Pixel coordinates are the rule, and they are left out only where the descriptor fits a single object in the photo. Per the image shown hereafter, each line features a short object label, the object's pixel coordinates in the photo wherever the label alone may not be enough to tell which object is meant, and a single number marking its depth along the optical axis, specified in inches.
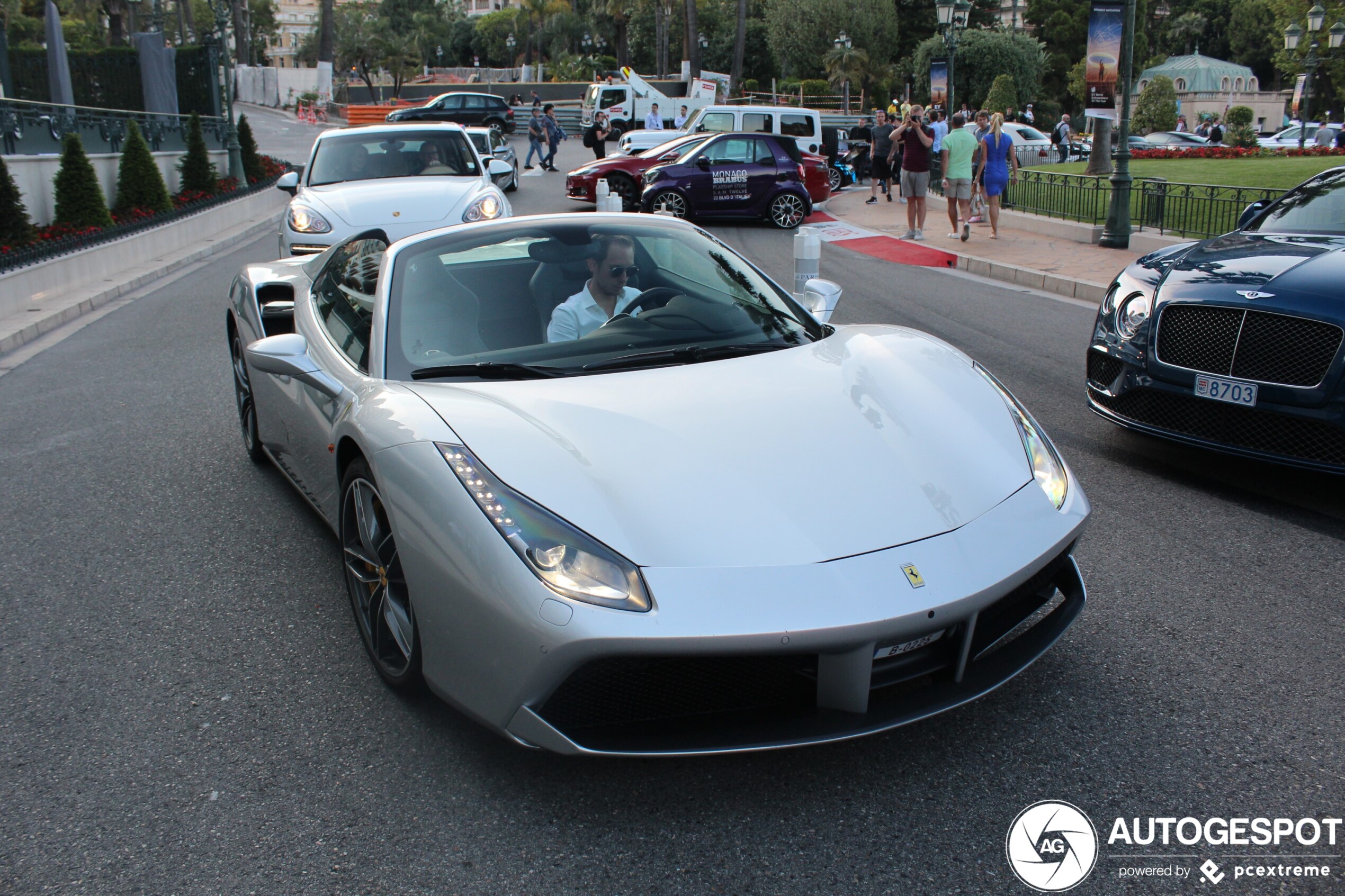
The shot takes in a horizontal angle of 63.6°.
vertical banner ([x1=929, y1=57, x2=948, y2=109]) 932.6
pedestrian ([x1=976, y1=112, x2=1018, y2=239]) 631.8
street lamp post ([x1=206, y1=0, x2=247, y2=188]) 1000.9
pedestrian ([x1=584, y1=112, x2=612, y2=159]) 1144.2
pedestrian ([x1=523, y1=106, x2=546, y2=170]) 1197.1
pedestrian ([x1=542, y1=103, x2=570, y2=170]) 1235.2
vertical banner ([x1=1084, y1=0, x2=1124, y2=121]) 597.3
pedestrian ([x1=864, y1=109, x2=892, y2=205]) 915.4
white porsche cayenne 397.4
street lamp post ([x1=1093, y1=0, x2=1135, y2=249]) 551.5
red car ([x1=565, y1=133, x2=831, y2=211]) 765.9
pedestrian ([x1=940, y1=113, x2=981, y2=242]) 598.5
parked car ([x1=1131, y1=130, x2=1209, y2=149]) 1651.1
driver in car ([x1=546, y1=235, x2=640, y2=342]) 147.6
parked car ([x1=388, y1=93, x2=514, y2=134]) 1712.6
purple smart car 730.2
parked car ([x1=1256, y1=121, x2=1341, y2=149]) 1802.4
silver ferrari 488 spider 95.6
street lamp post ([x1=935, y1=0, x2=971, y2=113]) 867.4
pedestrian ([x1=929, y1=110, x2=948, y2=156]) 783.7
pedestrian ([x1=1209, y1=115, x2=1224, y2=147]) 1656.0
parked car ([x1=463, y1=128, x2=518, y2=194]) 884.0
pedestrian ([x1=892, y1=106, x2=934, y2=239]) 622.2
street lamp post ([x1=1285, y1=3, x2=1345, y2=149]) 1269.7
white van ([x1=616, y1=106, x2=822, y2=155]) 933.8
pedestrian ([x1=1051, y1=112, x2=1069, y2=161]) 1421.0
